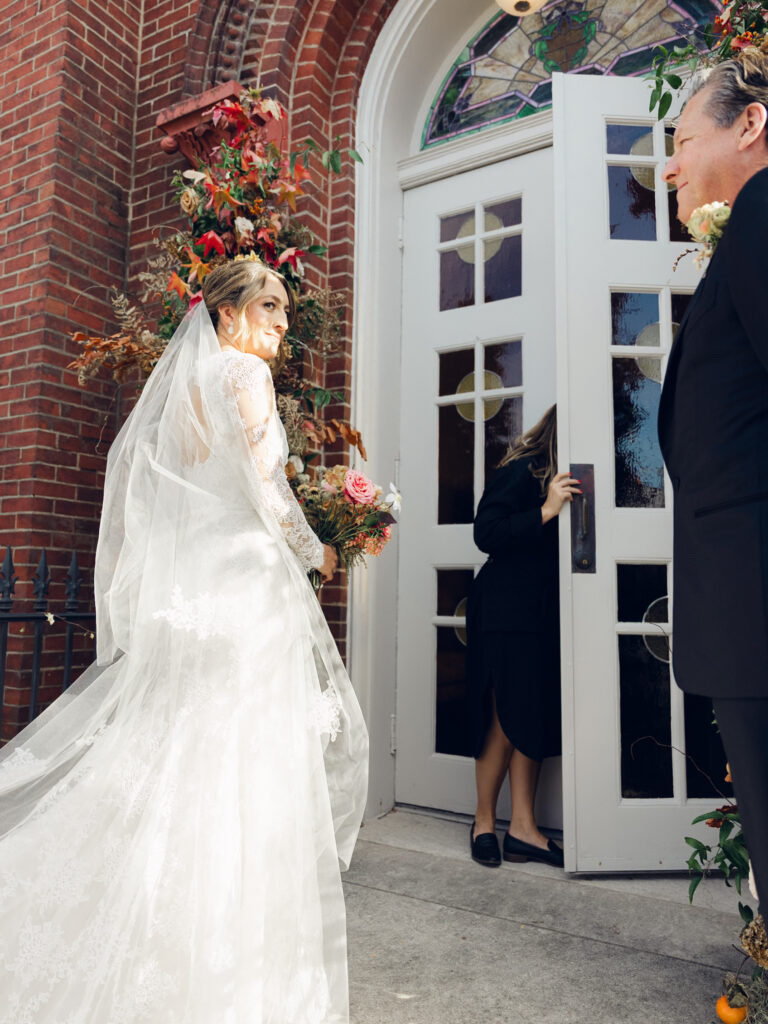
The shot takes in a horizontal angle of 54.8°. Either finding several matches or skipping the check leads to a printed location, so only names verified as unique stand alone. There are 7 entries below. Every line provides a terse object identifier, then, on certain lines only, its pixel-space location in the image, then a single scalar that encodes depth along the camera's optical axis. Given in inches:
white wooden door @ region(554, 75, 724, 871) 119.0
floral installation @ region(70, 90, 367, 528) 135.0
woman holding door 126.7
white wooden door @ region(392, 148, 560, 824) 150.6
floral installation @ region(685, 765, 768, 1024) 74.7
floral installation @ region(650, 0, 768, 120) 93.3
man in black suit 50.7
